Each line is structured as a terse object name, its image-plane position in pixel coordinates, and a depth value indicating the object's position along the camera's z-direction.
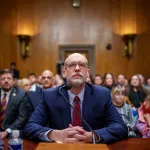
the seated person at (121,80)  5.69
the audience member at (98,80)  5.30
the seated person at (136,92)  4.68
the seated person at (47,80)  3.46
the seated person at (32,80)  5.36
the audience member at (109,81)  4.81
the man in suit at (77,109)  1.80
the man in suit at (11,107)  2.93
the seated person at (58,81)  4.45
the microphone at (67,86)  1.67
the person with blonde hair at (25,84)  4.73
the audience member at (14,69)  7.92
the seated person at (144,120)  2.89
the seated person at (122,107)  3.15
